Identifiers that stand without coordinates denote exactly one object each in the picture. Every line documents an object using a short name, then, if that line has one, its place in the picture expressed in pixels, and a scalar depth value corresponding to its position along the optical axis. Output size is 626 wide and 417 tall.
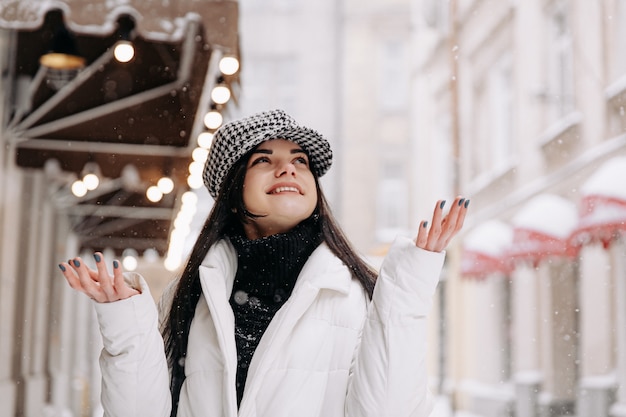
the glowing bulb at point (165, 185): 5.66
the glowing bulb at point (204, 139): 4.95
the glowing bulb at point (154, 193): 6.12
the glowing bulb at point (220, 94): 4.53
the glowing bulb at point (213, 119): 4.80
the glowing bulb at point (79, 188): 7.13
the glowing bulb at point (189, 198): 6.15
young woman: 1.78
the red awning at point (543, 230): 8.95
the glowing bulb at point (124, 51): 4.19
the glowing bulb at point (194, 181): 5.64
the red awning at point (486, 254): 11.00
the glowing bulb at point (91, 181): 6.31
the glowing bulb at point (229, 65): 4.00
